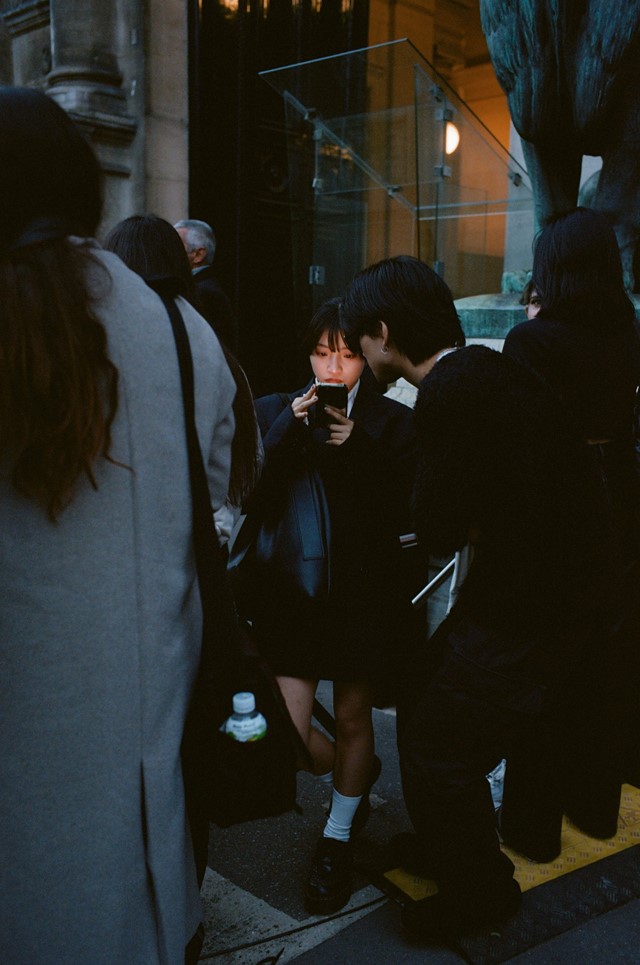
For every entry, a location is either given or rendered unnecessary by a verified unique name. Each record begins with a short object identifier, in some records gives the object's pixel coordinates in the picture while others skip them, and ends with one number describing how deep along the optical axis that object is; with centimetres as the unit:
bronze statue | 386
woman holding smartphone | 237
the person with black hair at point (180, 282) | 191
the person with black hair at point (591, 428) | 247
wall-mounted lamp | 611
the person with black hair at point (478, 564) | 200
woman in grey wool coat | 125
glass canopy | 609
